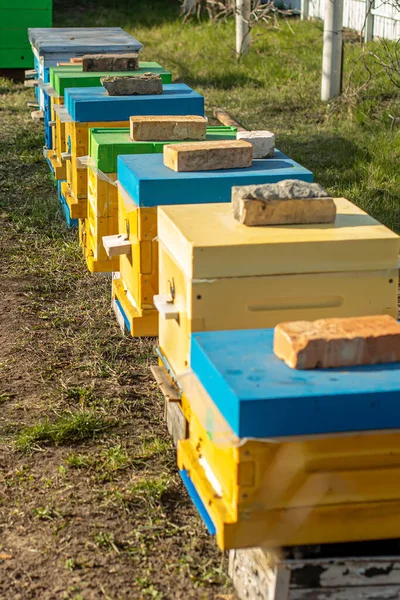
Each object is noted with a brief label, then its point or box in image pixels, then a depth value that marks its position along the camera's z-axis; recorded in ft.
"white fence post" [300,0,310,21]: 57.95
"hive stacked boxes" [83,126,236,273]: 15.20
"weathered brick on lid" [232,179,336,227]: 10.48
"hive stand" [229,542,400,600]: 8.54
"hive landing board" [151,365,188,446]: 10.72
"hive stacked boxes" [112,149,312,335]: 12.76
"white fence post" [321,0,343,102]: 36.35
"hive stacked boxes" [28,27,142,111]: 27.43
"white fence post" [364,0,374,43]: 49.26
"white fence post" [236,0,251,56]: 44.27
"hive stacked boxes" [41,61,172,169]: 20.92
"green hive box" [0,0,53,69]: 43.93
